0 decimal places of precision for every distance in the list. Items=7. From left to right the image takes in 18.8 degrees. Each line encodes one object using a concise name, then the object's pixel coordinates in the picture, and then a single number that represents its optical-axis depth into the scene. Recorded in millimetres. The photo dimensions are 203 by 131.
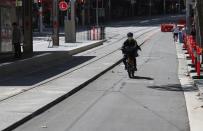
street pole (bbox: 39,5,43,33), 67369
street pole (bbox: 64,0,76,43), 48031
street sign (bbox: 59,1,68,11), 49250
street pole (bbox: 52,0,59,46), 42156
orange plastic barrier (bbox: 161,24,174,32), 71250
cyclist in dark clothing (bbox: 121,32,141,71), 22688
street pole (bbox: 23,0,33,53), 29984
